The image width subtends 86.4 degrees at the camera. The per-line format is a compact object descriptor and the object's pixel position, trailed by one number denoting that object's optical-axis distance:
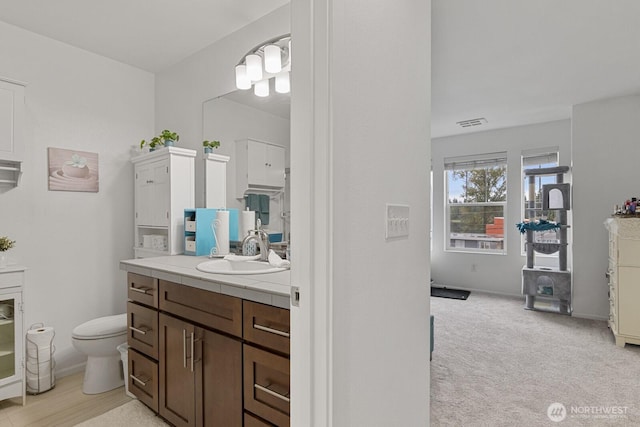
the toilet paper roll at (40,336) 2.37
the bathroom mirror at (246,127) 2.26
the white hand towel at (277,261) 1.88
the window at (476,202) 5.16
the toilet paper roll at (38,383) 2.36
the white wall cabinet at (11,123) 2.25
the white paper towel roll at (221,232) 2.40
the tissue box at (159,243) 2.74
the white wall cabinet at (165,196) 2.65
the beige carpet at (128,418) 1.96
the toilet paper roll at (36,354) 2.37
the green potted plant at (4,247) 2.25
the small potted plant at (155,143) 2.85
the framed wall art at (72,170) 2.68
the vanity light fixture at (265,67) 2.24
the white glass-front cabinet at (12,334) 2.16
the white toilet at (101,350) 2.28
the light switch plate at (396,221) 1.17
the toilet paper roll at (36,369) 2.37
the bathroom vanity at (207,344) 1.30
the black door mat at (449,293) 4.96
